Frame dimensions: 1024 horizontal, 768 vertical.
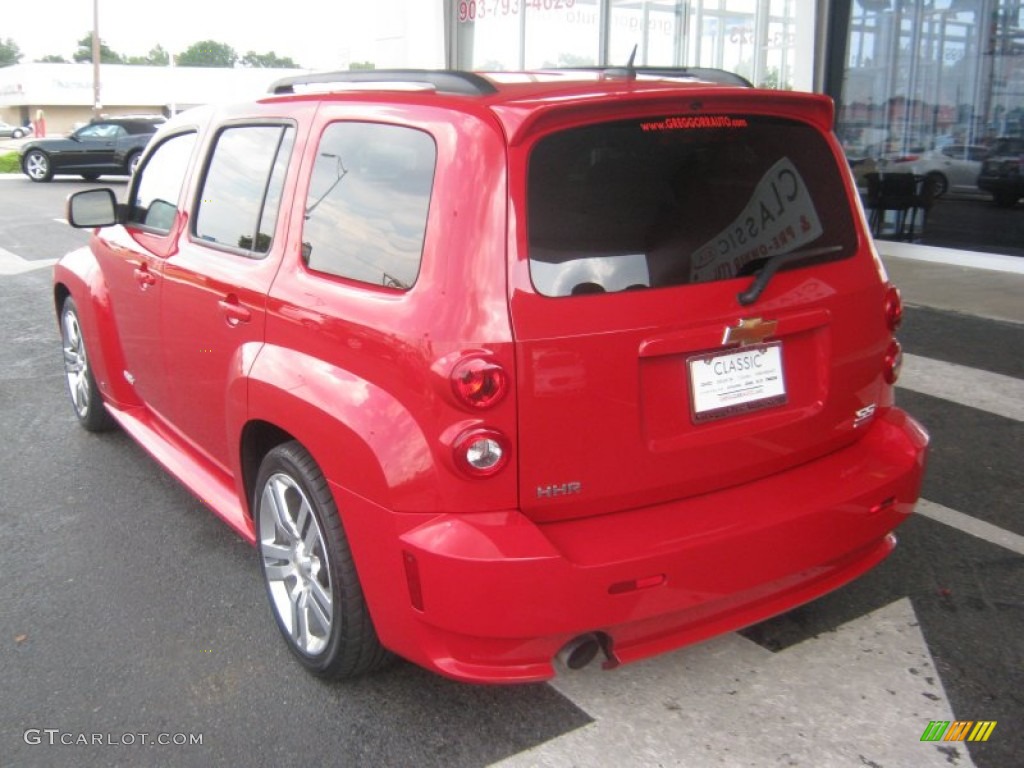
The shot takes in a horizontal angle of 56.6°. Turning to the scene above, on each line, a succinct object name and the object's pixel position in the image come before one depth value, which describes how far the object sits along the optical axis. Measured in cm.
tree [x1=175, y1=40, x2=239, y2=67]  12181
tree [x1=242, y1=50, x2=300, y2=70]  11663
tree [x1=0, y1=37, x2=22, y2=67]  13175
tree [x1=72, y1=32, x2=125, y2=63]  11569
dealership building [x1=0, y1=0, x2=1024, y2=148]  1091
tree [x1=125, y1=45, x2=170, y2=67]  12075
